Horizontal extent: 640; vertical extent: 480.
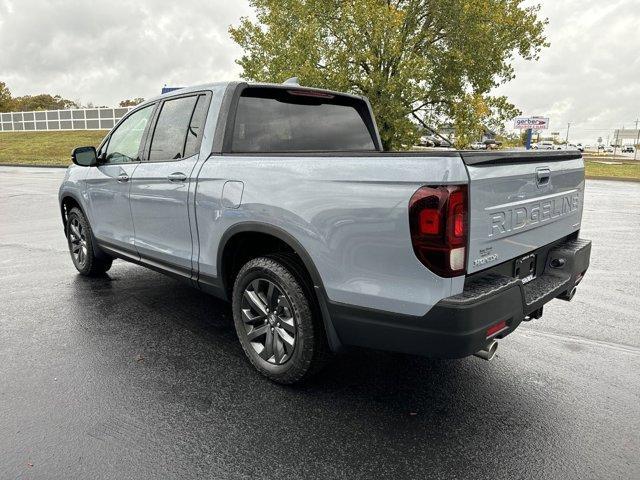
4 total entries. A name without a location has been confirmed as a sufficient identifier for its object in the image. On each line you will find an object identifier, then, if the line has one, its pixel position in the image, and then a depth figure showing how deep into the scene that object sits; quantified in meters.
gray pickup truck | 2.41
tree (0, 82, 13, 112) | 81.61
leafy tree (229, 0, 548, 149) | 18.58
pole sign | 37.00
